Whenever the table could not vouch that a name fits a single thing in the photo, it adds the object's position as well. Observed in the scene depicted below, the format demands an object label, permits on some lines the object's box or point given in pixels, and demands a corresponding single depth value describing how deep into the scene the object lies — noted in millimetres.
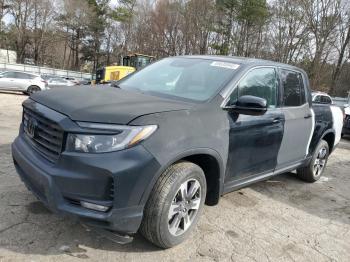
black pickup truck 2764
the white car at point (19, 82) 20516
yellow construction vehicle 20922
